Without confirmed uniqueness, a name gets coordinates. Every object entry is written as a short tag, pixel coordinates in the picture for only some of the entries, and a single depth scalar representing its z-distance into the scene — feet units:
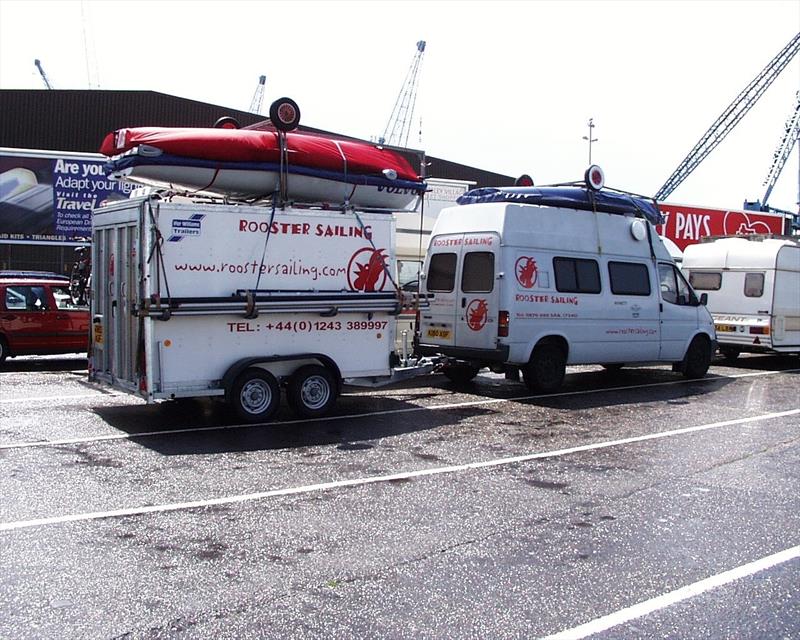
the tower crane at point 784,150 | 221.66
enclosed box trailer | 30.01
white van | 40.06
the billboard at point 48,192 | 76.59
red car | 48.96
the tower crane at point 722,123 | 261.44
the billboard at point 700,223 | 107.45
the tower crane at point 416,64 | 260.66
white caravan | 57.06
